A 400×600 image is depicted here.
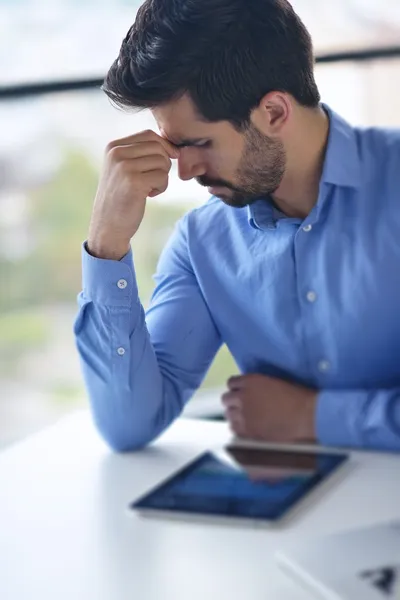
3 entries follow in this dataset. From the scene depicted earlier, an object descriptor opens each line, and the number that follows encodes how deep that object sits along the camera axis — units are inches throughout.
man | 74.4
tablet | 65.9
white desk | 60.6
